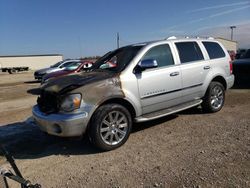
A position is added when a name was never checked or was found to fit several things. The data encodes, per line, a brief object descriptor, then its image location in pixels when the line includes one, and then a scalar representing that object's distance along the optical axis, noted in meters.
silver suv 3.05
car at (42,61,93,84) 9.76
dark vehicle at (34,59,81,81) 12.75
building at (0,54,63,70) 48.21
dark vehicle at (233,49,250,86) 7.15
